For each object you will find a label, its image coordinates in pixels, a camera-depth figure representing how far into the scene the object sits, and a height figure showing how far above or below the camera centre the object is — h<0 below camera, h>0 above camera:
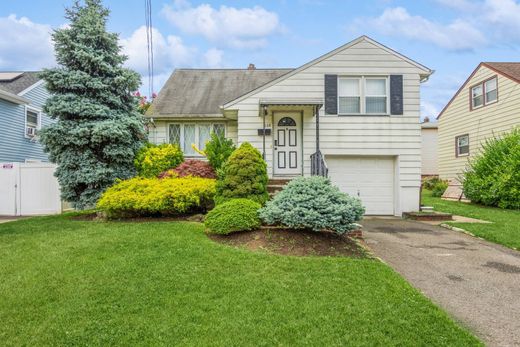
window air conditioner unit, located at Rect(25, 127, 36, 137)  16.90 +2.03
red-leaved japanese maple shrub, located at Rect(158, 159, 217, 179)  10.77 +0.02
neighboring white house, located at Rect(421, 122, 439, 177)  28.88 +1.85
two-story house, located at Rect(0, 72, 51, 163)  15.39 +2.74
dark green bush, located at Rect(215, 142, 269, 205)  8.04 -0.18
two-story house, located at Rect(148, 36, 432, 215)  12.02 +1.76
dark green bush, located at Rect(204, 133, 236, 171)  11.17 +0.69
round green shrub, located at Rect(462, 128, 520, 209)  13.40 -0.15
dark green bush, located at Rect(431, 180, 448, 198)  19.72 -1.03
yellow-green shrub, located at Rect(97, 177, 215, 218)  8.84 -0.69
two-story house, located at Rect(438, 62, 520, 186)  16.77 +3.21
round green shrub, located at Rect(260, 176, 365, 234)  6.42 -0.71
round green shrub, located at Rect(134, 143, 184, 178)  11.13 +0.39
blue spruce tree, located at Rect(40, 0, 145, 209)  10.26 +1.89
